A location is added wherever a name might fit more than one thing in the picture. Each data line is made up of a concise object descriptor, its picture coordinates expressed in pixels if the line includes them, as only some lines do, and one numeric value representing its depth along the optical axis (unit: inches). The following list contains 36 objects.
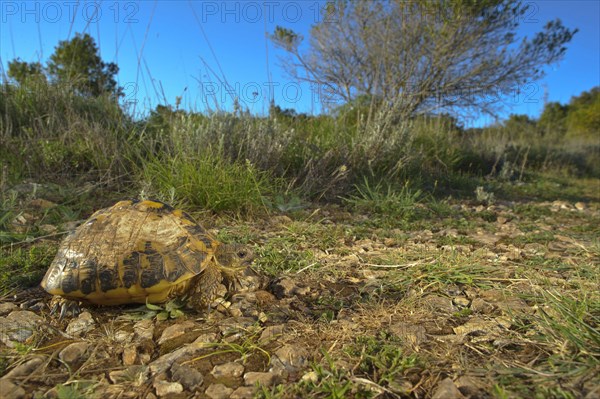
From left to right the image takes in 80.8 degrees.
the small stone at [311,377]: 7.9
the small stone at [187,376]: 8.1
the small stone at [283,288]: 12.9
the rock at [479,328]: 9.7
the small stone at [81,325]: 10.3
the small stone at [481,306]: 11.1
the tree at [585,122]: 465.1
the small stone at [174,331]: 10.1
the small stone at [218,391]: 7.8
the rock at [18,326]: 9.8
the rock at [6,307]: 11.3
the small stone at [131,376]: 8.2
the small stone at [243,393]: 7.6
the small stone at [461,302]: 11.7
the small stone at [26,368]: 8.3
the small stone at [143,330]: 10.2
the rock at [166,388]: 7.9
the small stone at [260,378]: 8.0
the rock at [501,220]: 24.9
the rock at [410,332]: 9.4
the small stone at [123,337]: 9.9
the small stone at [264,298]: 12.2
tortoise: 11.1
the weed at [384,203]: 25.2
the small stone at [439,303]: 11.3
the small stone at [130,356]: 9.1
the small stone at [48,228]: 18.6
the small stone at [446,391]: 7.2
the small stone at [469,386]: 7.2
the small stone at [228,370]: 8.5
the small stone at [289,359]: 8.5
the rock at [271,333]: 9.7
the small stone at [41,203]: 22.5
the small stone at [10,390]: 7.6
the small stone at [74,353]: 9.0
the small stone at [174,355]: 8.7
